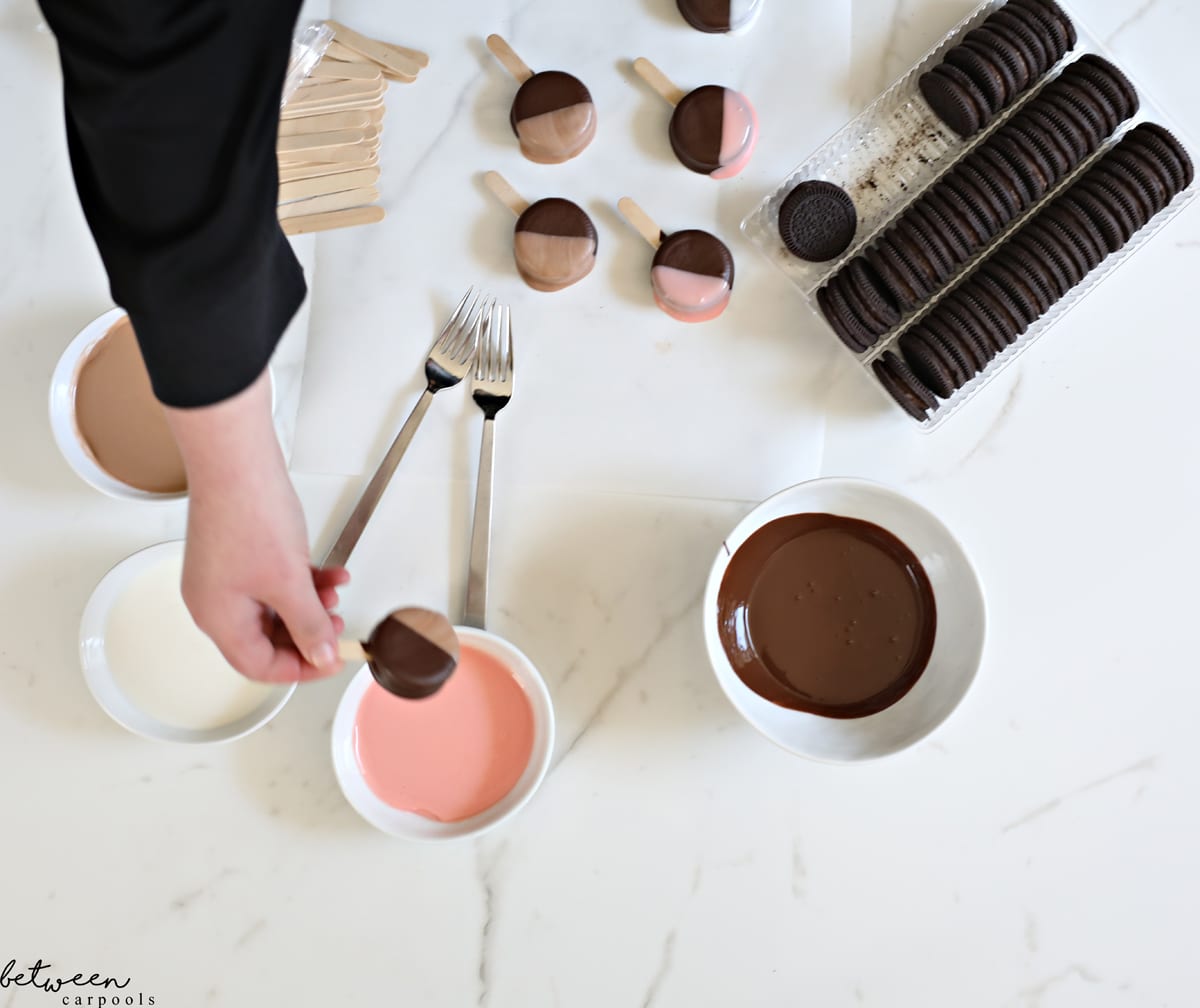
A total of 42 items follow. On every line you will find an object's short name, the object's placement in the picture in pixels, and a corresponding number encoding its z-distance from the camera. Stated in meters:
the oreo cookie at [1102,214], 1.08
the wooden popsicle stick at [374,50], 1.19
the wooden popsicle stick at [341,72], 1.18
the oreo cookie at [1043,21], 1.11
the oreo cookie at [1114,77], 1.10
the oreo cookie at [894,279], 1.09
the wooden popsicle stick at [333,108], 1.17
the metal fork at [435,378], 1.14
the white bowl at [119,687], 1.07
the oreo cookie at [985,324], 1.08
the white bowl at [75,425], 1.08
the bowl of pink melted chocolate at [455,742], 1.08
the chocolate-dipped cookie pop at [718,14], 1.17
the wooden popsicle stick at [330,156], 1.17
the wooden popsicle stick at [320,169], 1.17
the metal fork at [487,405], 1.13
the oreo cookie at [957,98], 1.11
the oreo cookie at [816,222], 1.14
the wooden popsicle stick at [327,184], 1.18
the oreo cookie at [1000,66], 1.10
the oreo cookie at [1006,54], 1.10
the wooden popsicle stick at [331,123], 1.18
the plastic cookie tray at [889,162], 1.15
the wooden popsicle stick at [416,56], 1.21
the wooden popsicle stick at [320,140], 1.17
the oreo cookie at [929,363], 1.08
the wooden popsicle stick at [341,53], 1.19
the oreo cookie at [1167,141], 1.09
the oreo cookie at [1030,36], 1.11
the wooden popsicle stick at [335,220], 1.18
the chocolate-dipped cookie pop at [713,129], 1.16
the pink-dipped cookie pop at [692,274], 1.15
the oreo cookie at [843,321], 1.11
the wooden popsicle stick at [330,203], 1.18
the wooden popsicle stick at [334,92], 1.17
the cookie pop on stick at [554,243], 1.15
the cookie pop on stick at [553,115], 1.17
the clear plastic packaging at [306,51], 1.17
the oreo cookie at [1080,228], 1.08
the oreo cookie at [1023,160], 1.09
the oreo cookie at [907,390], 1.11
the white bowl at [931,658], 1.05
